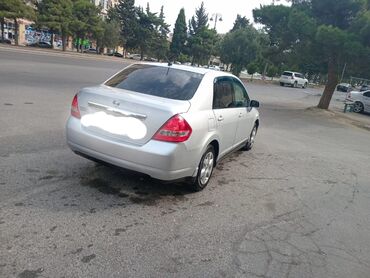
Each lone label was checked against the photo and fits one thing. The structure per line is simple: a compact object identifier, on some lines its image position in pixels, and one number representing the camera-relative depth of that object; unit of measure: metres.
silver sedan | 4.00
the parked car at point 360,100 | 22.06
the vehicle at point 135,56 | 74.25
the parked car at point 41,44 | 56.27
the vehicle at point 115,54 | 72.01
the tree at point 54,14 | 46.00
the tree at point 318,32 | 15.36
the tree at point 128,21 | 68.17
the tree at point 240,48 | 49.53
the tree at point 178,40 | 78.56
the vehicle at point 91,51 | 67.22
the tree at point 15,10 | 39.94
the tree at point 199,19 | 88.62
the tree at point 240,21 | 86.31
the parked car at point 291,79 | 45.31
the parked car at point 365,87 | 28.98
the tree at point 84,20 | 49.38
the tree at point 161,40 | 70.69
